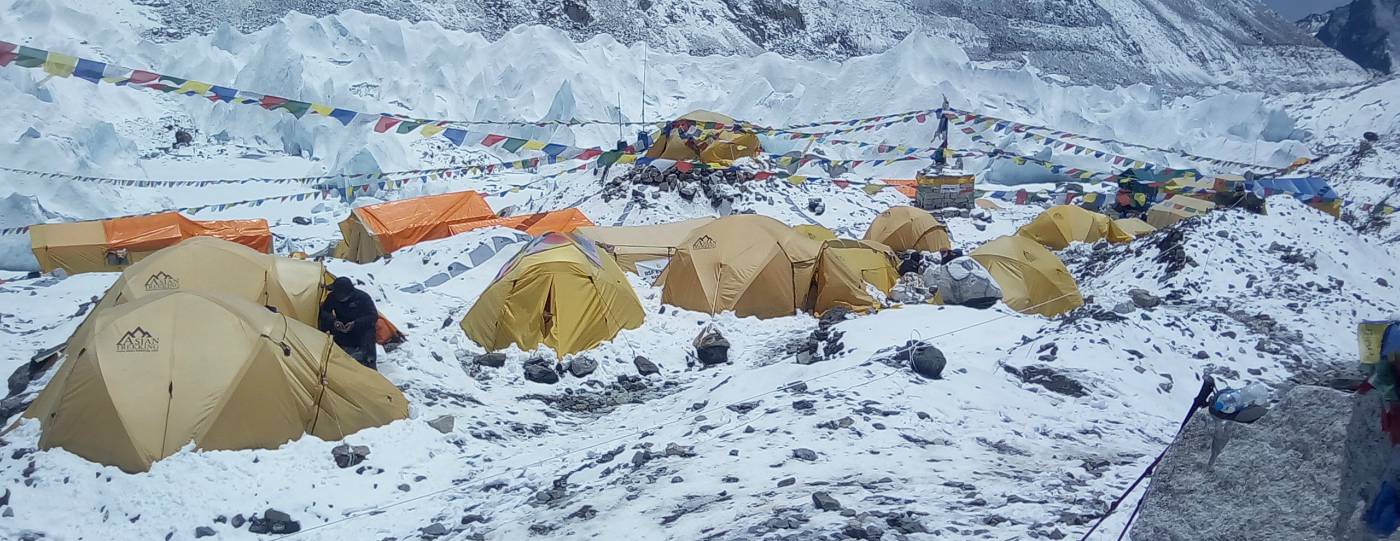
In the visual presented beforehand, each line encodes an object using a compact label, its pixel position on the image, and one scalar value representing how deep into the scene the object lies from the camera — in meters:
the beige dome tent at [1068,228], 19.44
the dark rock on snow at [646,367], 10.38
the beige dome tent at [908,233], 18.75
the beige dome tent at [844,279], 12.44
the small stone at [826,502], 5.41
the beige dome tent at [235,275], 9.54
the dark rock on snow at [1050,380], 8.09
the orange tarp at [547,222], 17.22
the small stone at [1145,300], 10.65
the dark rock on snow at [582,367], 10.05
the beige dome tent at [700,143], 22.83
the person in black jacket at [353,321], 8.85
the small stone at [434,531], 6.16
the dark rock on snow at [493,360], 9.99
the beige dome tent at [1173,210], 20.79
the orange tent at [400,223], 17.31
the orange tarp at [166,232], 15.42
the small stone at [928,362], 8.13
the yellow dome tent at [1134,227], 20.43
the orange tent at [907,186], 25.69
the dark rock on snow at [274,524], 6.18
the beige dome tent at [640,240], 14.73
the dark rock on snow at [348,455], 7.04
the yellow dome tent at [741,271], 12.26
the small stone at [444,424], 7.91
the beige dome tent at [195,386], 6.52
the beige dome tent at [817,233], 15.85
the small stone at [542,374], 9.86
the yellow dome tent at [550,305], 10.45
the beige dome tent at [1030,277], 12.96
